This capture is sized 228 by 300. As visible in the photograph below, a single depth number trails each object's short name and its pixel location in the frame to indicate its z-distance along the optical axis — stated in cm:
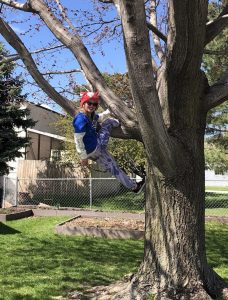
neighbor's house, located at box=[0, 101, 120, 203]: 1521
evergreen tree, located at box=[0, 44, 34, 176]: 1336
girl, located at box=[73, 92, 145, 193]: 357
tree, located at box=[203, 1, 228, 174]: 766
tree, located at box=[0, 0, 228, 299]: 367
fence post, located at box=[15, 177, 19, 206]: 1234
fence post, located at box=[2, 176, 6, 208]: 1282
